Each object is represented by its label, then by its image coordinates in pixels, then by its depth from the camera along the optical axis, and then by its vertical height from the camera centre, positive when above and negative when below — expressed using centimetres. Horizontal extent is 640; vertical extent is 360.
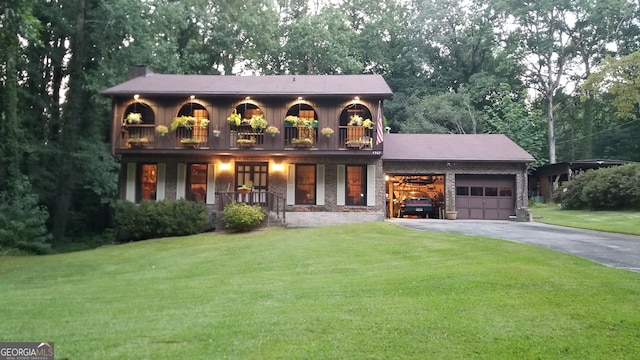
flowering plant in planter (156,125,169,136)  1961 +314
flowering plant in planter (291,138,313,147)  1927 +254
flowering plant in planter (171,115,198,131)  1939 +342
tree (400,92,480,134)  3478 +690
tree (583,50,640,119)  2981 +855
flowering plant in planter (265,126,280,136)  1934 +307
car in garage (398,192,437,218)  2303 -38
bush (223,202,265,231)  1728 -71
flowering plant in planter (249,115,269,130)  1936 +343
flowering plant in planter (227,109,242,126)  1946 +357
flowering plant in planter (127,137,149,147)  1966 +260
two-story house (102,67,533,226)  1956 +243
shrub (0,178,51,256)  1783 -101
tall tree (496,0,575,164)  4009 +1526
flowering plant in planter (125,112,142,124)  1983 +367
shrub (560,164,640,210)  2280 +60
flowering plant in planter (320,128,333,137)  1939 +304
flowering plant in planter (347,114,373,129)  1952 +348
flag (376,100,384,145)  1948 +323
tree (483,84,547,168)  3606 +664
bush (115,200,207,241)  1833 -85
